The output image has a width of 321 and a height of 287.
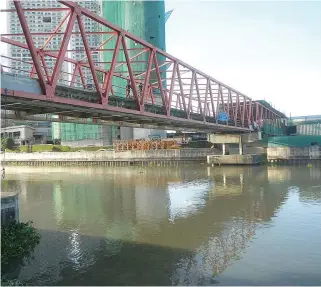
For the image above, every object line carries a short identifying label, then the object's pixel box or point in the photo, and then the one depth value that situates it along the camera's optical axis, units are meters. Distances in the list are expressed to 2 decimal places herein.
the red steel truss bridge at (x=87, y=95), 16.09
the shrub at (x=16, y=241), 14.20
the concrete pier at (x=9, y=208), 15.02
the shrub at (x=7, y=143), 94.99
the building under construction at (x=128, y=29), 92.12
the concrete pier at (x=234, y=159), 63.66
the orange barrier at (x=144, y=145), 74.25
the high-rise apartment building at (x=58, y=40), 95.62
